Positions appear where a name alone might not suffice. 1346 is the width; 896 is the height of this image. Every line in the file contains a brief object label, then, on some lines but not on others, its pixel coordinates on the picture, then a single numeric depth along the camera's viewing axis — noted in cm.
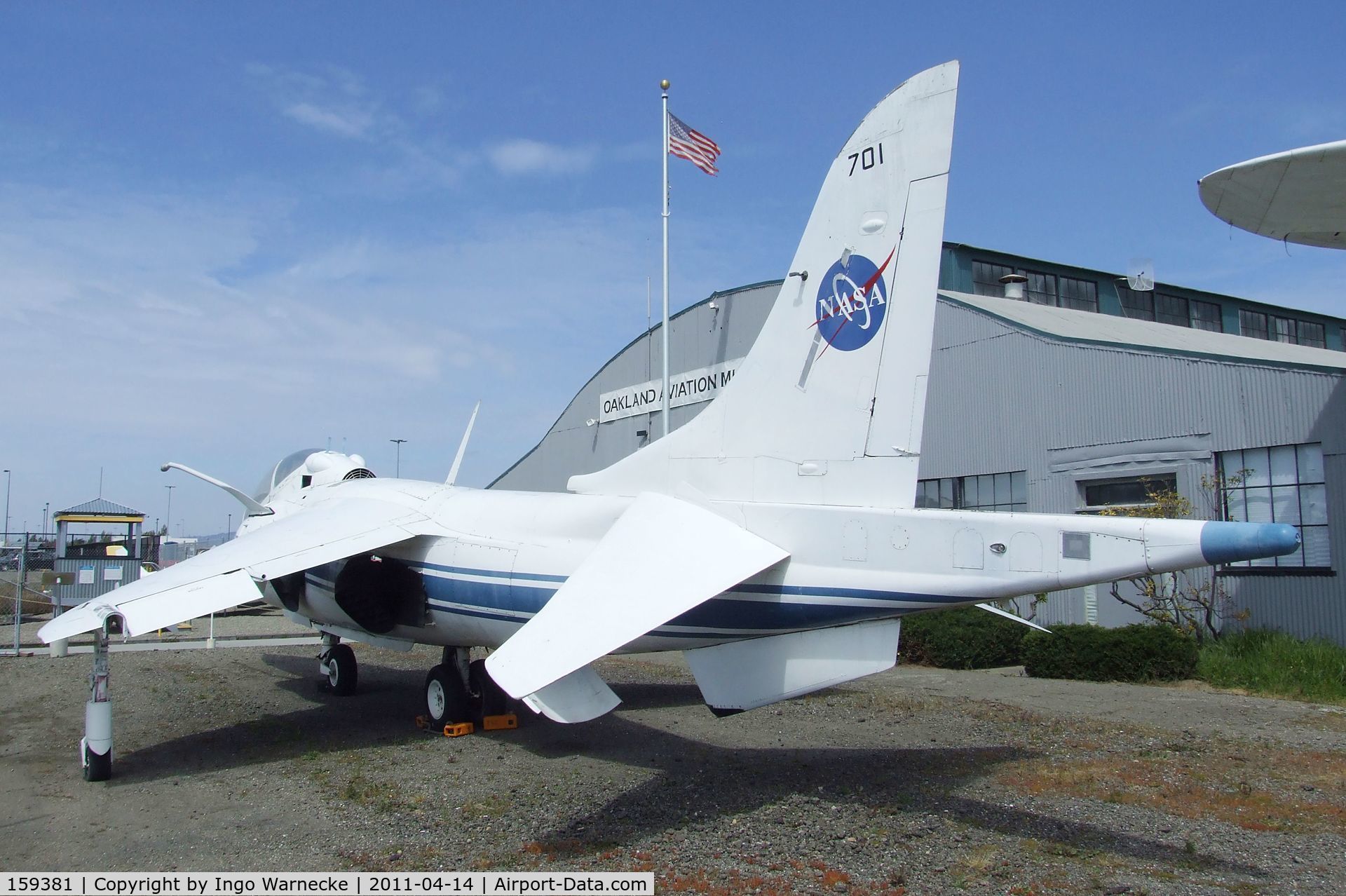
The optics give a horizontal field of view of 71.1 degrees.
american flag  2006
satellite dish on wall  2562
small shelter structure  1967
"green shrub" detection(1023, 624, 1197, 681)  1295
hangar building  1340
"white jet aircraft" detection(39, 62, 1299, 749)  567
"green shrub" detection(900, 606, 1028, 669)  1487
